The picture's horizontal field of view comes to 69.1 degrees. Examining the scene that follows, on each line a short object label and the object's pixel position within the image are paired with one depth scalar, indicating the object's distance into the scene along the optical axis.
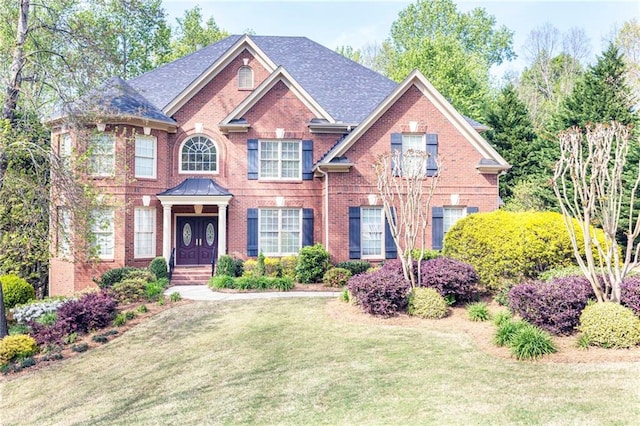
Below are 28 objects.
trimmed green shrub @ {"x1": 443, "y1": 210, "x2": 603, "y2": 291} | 11.59
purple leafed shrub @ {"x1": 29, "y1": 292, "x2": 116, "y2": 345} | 11.13
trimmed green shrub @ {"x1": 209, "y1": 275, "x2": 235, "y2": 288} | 15.71
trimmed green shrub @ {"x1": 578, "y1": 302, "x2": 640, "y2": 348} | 7.72
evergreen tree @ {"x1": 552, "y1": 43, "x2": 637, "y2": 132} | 21.80
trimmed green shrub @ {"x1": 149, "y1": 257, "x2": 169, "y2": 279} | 16.89
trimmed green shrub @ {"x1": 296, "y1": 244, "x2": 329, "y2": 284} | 16.45
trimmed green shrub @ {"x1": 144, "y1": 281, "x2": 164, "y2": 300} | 13.98
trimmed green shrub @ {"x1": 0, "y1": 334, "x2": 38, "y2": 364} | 10.09
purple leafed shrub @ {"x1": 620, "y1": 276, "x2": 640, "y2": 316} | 8.29
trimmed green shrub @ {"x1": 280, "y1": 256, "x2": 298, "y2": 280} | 17.14
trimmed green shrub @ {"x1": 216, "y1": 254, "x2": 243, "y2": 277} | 17.25
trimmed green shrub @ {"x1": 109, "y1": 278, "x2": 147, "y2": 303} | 13.70
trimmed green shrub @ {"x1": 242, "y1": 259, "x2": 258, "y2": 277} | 16.98
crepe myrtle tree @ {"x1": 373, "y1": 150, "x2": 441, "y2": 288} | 11.56
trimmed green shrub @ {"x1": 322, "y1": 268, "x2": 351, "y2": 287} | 16.03
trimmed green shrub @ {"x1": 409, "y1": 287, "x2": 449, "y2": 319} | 10.62
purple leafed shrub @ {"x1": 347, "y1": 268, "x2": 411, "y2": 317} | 10.73
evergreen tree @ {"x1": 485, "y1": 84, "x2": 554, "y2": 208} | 26.25
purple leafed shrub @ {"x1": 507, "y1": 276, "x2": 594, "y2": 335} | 8.48
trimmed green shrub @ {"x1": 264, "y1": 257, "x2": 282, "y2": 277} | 17.09
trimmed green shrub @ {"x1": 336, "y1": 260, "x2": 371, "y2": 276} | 17.06
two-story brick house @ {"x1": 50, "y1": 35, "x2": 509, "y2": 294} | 17.70
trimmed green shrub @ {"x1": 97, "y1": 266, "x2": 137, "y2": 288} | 15.60
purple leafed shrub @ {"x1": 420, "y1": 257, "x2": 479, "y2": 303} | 11.24
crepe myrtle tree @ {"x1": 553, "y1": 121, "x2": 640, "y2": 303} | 8.41
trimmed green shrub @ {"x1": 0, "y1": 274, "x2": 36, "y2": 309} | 14.56
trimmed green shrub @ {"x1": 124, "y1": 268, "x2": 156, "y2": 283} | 15.30
